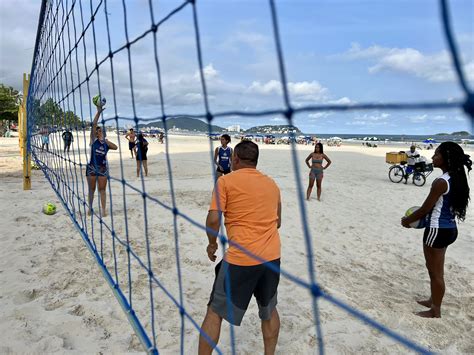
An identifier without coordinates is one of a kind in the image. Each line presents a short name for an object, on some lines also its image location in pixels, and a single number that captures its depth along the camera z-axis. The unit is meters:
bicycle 8.37
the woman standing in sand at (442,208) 2.14
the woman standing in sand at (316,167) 5.86
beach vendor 8.58
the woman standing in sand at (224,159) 5.86
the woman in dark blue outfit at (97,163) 4.16
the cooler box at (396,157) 9.52
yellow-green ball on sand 4.55
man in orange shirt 1.62
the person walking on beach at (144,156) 8.33
